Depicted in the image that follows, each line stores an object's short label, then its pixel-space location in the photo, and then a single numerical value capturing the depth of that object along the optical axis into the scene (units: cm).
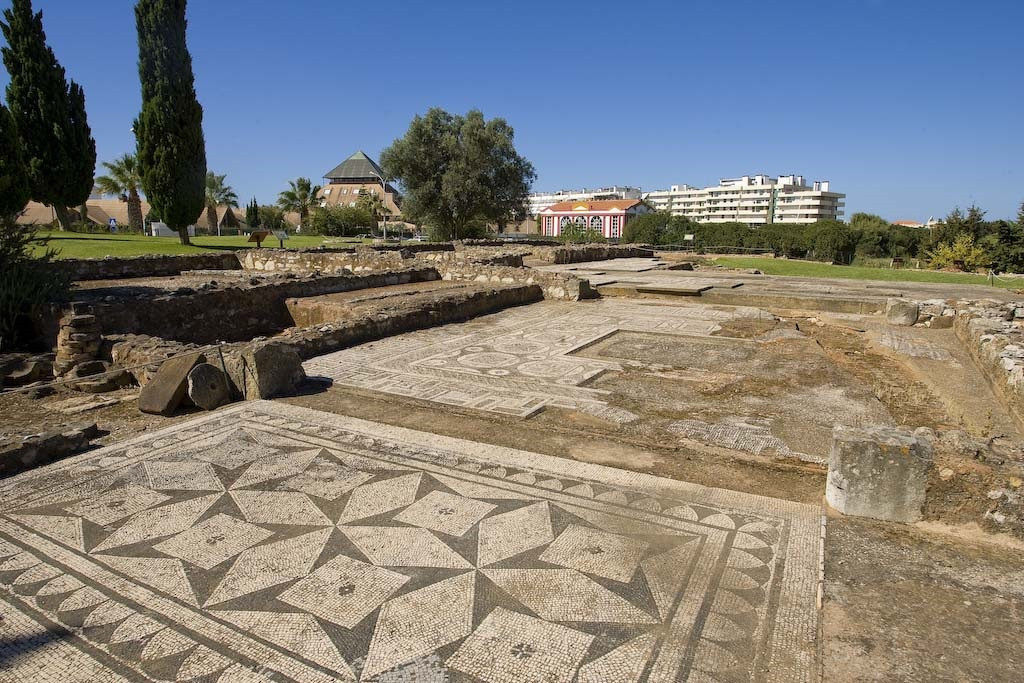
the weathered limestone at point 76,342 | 652
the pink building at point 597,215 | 6650
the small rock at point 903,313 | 998
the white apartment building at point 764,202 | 9906
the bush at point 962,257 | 2477
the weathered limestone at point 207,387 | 501
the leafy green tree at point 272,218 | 5203
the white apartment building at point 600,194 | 12888
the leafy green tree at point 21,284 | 721
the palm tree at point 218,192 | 5316
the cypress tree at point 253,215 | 5072
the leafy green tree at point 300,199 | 5172
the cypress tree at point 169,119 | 2294
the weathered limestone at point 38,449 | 379
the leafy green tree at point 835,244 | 3319
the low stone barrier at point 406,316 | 732
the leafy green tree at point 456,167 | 3142
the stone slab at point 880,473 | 298
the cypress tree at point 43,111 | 2208
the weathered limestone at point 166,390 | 490
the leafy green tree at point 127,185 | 3572
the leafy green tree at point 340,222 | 4450
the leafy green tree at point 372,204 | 4936
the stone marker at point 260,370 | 531
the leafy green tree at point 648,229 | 4231
